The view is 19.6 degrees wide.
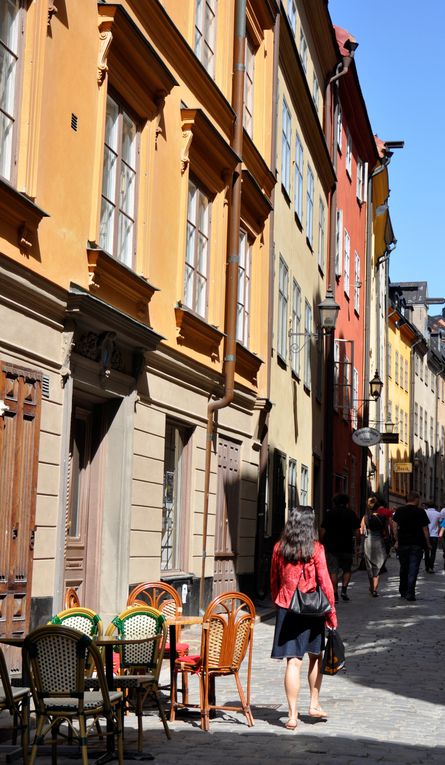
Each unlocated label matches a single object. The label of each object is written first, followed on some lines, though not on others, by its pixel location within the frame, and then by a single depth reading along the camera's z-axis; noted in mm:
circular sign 30142
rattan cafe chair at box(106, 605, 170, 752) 8227
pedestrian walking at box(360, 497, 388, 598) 21422
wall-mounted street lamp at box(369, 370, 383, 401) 33072
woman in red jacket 9023
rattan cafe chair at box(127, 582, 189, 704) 9383
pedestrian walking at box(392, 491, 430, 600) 20266
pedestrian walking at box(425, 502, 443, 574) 29453
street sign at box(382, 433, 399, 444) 33062
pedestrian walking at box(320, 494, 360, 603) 19609
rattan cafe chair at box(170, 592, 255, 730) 8690
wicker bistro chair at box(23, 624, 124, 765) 6629
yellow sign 45031
